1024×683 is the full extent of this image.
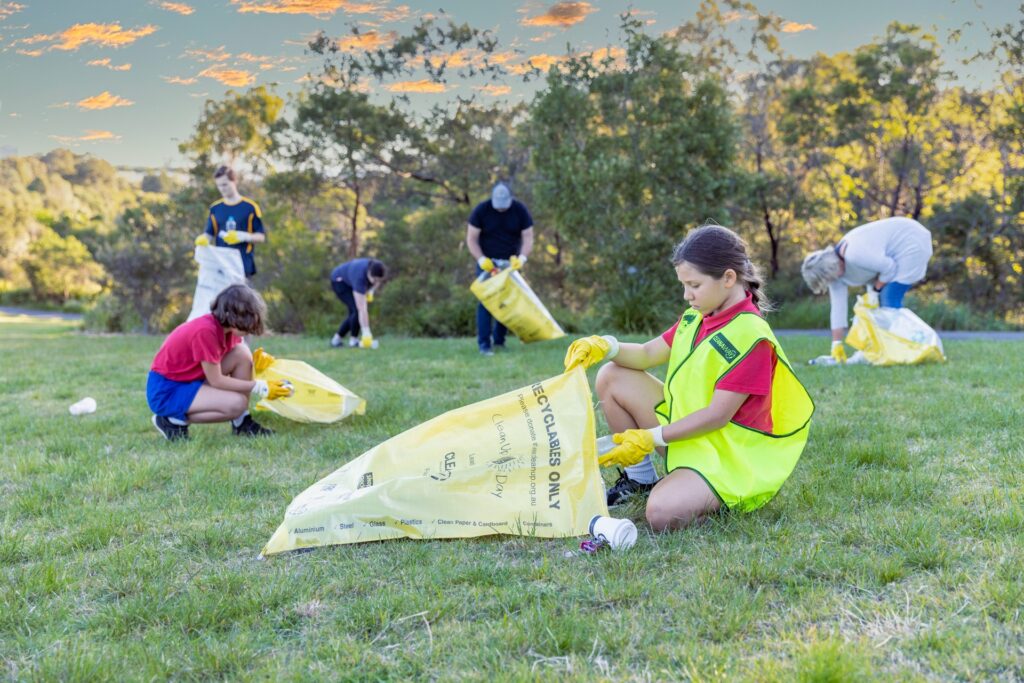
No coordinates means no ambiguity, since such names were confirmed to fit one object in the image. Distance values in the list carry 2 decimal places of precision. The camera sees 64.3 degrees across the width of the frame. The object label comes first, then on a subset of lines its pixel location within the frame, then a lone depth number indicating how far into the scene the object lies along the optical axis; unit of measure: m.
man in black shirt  7.64
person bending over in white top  6.41
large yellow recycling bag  2.70
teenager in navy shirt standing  7.25
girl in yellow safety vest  2.67
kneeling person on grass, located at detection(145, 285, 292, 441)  4.27
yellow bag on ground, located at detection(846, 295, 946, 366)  6.20
